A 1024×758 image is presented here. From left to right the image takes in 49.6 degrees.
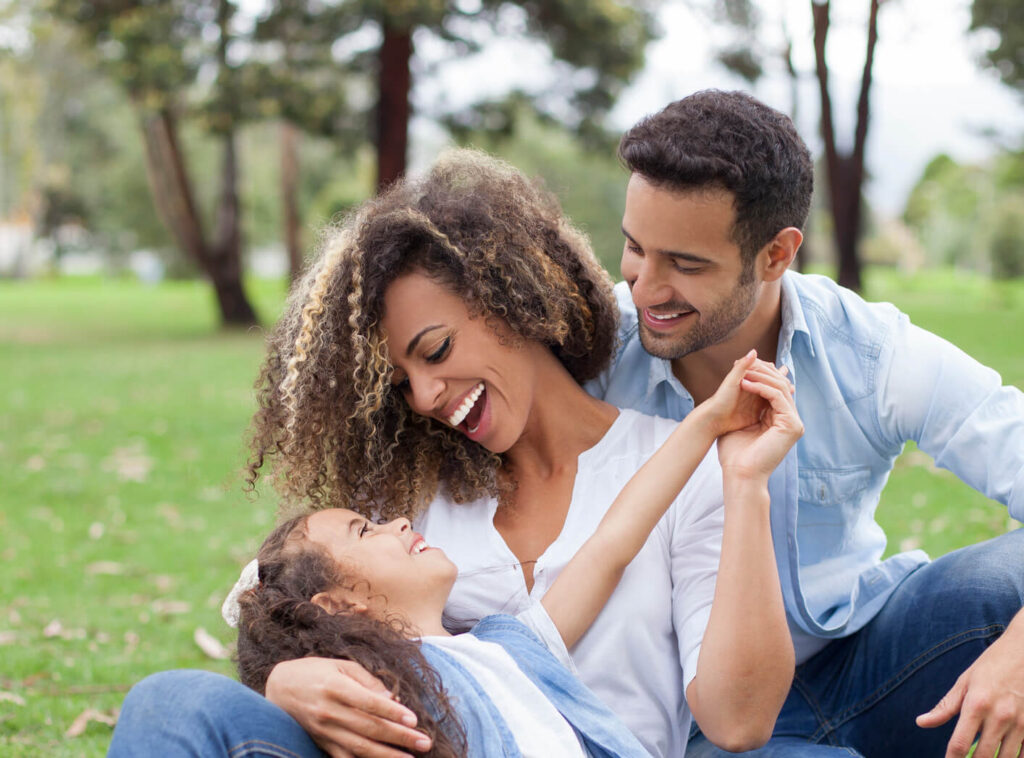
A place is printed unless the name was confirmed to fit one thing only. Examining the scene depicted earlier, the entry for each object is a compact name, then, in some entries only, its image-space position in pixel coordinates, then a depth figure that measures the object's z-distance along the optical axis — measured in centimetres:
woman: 228
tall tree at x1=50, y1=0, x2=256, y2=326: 1467
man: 259
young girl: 213
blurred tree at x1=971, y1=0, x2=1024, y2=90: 1609
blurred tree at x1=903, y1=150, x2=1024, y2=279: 2872
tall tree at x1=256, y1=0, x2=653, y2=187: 1462
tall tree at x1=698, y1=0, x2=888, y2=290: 1459
